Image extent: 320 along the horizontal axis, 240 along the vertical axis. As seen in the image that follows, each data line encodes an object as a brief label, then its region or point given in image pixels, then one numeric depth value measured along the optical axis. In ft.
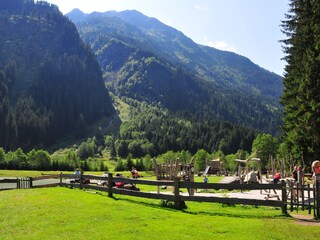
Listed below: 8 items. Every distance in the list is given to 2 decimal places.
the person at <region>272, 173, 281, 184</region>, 86.98
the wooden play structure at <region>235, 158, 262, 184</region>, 104.16
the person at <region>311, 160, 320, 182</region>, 67.92
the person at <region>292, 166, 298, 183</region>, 89.40
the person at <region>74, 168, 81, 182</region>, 100.27
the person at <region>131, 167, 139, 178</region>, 137.69
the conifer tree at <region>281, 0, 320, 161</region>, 126.82
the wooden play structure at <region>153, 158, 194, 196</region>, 97.99
